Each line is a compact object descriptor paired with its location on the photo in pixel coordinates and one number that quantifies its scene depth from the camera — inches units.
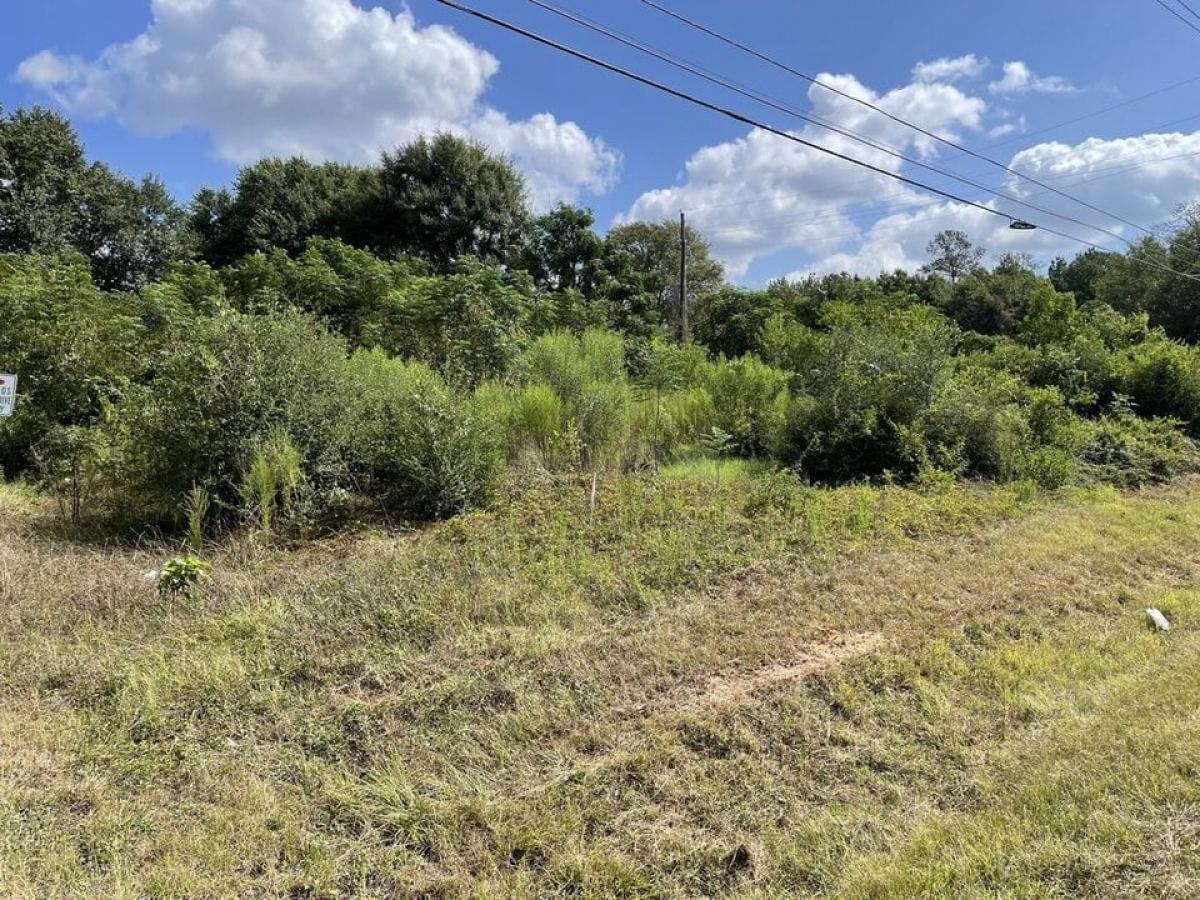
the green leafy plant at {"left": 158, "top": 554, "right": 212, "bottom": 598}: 150.3
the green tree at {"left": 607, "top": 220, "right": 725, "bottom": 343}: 1214.5
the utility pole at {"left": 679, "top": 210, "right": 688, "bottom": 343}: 816.8
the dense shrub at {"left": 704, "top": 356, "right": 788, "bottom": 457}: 307.6
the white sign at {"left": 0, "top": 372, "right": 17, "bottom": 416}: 177.9
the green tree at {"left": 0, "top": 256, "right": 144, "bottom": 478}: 268.5
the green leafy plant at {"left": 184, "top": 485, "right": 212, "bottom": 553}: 181.2
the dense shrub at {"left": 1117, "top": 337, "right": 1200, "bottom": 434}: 382.3
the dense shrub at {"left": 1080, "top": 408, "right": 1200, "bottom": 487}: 298.8
